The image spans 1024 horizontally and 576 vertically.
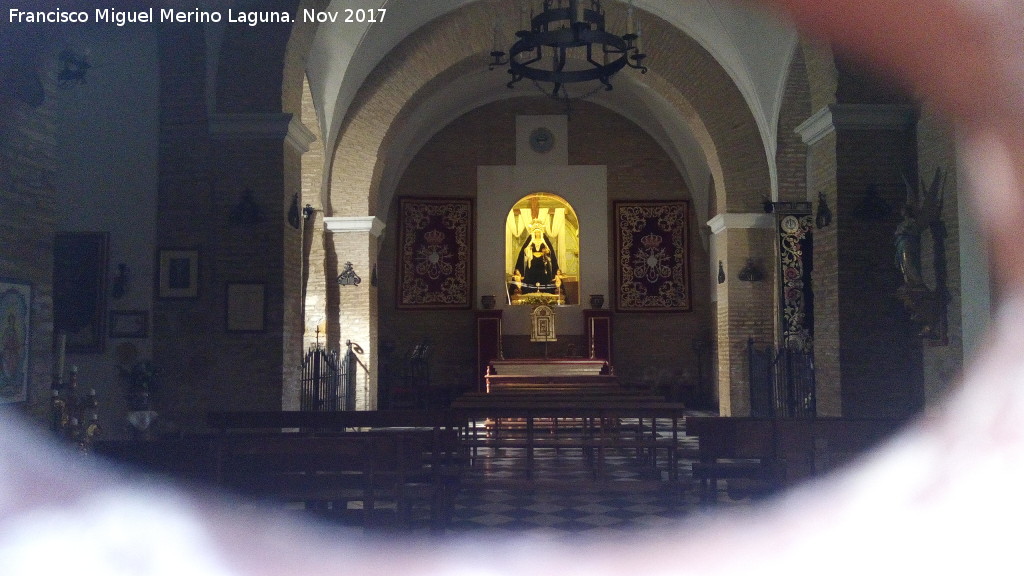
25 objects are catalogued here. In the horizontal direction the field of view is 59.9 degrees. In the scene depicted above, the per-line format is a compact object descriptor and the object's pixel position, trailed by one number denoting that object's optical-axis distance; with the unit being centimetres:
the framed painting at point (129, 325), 841
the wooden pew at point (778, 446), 602
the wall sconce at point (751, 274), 1328
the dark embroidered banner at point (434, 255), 1823
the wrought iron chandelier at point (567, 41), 763
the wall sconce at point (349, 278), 1367
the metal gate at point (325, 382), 1067
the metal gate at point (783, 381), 1080
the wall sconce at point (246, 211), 838
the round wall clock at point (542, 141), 1859
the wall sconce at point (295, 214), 873
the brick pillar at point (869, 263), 805
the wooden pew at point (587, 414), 732
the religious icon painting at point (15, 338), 509
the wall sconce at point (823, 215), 845
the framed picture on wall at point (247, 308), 840
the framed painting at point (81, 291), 830
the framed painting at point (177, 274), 847
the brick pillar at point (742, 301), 1312
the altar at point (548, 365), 1338
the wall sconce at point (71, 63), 594
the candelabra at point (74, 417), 550
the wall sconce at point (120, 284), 840
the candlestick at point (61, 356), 550
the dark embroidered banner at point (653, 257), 1838
